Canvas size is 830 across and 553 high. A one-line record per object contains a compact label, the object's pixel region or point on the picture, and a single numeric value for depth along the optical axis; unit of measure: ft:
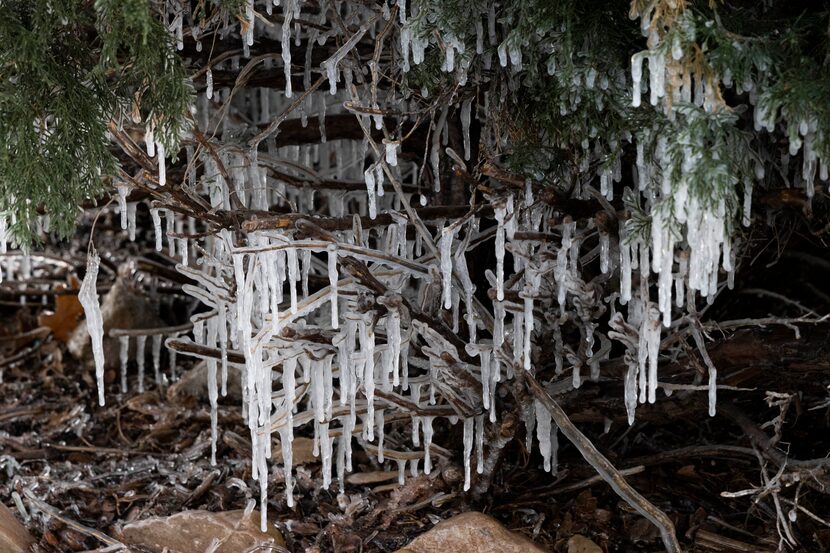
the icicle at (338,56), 8.10
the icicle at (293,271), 8.04
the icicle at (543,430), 8.86
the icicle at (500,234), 7.76
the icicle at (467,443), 9.05
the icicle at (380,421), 9.29
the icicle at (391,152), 7.95
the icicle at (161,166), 7.66
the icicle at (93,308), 8.32
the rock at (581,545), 9.29
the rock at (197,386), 13.42
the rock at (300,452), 11.21
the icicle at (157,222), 8.53
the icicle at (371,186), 8.18
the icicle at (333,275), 7.84
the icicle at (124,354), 13.44
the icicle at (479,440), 9.30
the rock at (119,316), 14.48
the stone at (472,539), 8.89
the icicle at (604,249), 8.08
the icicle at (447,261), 7.85
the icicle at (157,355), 13.78
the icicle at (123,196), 8.26
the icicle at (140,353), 13.28
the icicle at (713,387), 7.88
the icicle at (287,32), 8.03
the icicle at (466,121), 9.05
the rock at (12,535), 8.97
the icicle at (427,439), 9.32
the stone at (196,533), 9.46
